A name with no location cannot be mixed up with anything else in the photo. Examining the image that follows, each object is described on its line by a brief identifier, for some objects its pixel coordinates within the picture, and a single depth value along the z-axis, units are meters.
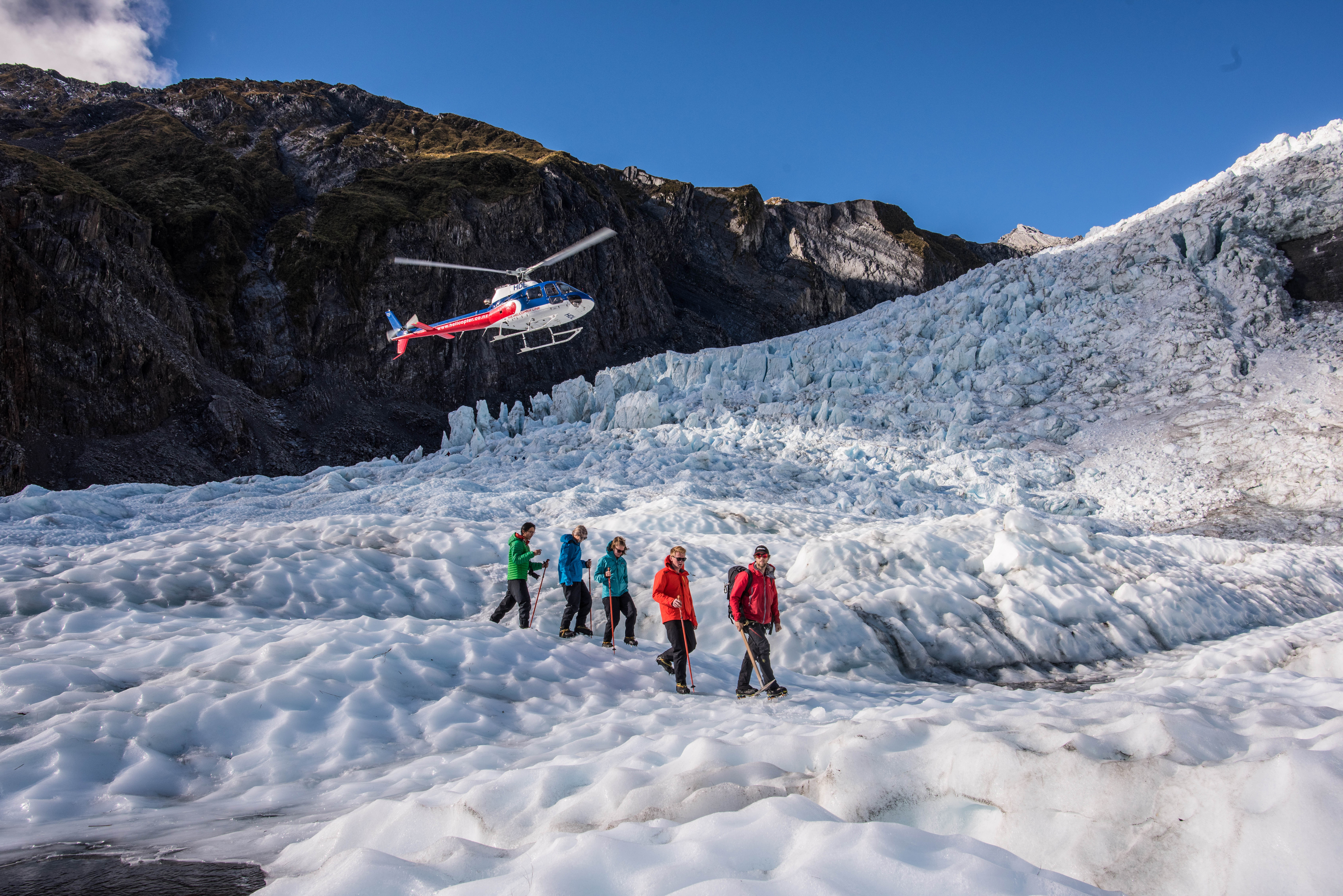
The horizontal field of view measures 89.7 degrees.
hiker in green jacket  8.31
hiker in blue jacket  8.23
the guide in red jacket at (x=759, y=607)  6.39
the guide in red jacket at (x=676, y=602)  6.85
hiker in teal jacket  7.88
